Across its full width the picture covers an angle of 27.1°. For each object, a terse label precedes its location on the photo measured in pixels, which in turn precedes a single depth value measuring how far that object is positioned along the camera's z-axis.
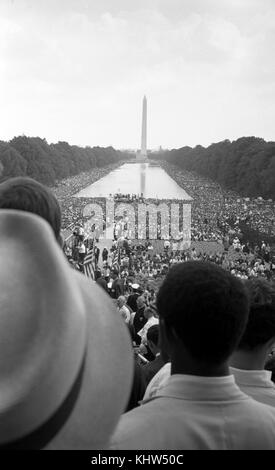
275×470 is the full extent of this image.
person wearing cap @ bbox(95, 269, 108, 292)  8.96
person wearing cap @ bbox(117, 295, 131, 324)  6.15
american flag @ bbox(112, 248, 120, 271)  16.42
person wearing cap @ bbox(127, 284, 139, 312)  7.79
